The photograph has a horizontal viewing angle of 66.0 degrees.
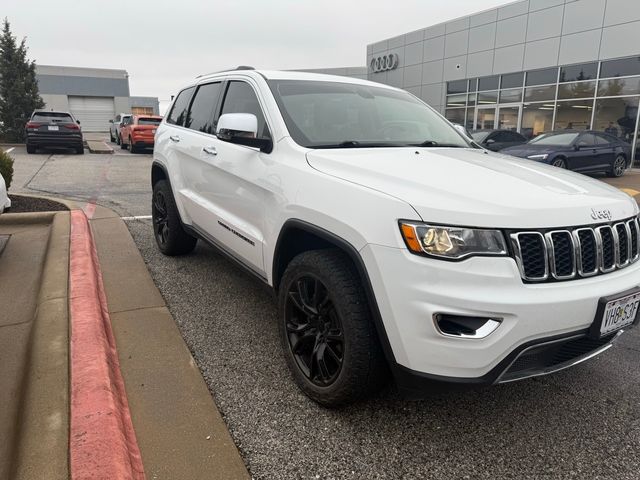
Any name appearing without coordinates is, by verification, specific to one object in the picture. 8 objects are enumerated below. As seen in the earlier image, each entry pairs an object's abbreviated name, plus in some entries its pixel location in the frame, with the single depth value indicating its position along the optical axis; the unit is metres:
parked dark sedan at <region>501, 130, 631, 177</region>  12.08
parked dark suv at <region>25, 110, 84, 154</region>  17.00
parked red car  19.59
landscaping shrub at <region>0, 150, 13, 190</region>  6.98
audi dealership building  16.73
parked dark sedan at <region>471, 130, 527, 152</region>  14.45
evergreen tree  22.72
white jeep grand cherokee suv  2.03
